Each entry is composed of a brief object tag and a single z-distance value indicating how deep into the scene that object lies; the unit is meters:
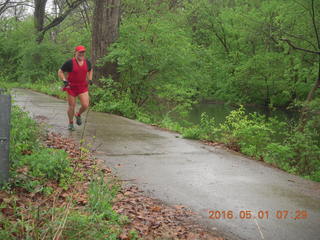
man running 8.18
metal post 4.10
